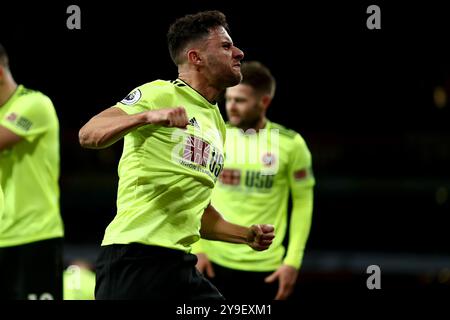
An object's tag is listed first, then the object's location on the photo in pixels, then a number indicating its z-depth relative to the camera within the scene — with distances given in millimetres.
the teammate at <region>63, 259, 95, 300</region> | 10805
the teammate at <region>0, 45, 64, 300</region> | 11227
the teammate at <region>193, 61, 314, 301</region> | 12281
